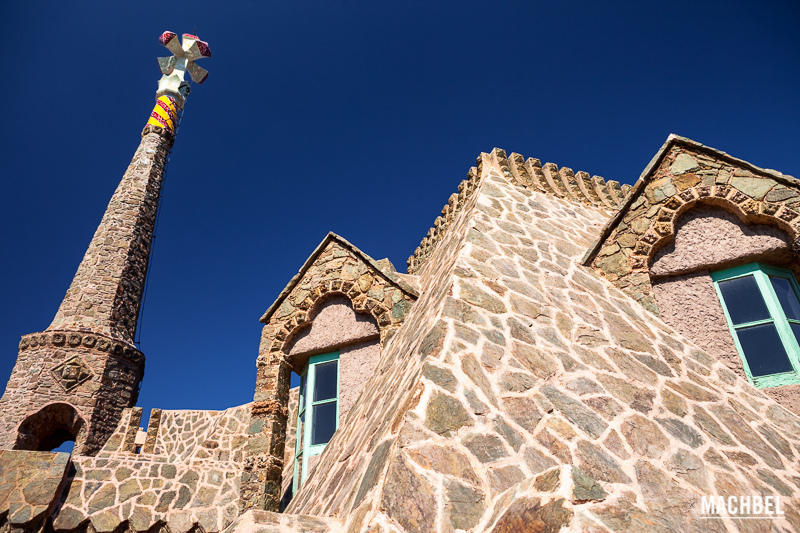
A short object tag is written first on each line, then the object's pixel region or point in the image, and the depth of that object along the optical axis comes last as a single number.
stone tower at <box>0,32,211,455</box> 13.09
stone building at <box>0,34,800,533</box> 3.05
